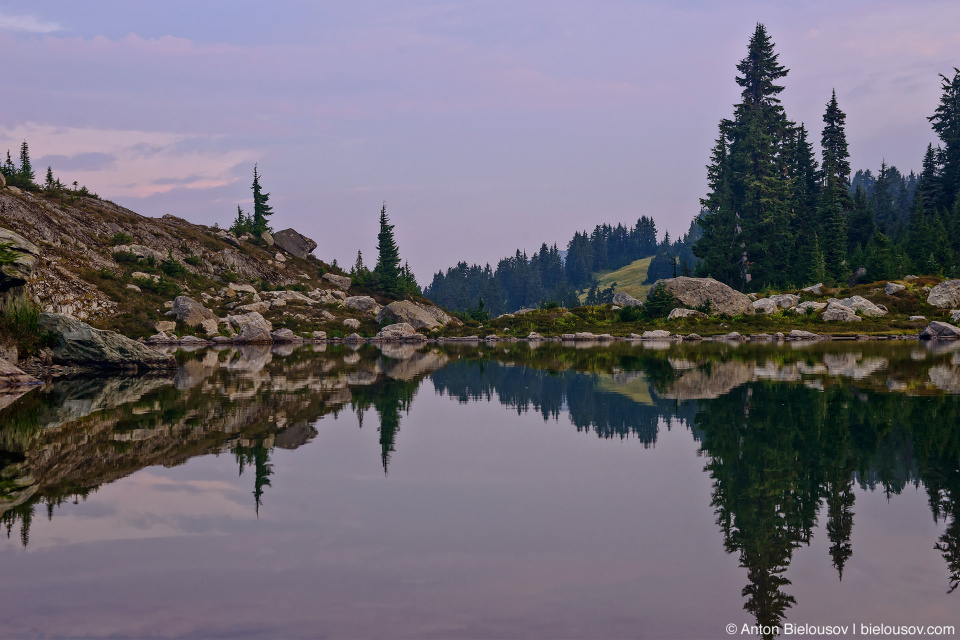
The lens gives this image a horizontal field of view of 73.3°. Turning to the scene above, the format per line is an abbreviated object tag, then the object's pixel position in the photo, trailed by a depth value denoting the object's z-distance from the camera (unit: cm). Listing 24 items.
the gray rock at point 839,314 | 6662
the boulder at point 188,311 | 6441
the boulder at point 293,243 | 10119
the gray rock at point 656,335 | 6656
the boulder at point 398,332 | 7335
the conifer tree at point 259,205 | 10506
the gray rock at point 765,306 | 7355
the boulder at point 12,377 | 2527
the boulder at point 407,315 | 7912
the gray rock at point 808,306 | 7081
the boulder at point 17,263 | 2856
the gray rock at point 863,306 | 6800
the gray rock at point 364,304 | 8423
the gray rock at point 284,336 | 6768
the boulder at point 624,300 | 8500
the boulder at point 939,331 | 5603
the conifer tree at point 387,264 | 9544
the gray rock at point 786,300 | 7457
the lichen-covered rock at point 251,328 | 6411
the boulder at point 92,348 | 3142
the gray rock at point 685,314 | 7362
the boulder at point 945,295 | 6819
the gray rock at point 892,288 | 7244
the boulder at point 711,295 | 7488
